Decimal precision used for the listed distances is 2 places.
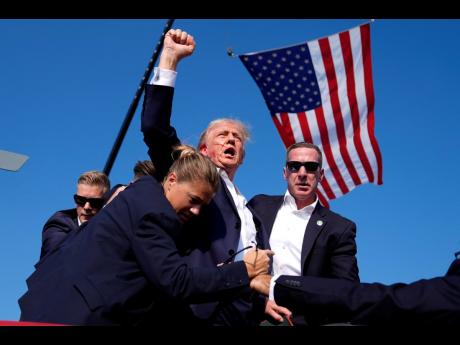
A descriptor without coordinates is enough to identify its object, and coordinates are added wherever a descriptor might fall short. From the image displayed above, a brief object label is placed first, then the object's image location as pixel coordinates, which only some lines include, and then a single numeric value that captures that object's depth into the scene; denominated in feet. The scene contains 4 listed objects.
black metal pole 25.90
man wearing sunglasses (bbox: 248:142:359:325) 13.42
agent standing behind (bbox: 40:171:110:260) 14.87
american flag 26.13
